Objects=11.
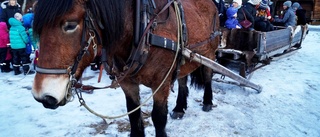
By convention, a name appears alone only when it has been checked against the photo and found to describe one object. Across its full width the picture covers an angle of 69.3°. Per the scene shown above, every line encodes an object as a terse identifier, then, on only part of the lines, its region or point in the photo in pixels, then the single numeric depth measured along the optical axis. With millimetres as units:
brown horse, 1399
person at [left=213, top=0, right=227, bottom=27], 6377
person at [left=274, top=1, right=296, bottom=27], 7789
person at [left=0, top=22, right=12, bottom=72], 5957
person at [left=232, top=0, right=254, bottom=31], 5294
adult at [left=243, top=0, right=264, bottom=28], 5442
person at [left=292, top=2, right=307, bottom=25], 9934
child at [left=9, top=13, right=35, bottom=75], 5797
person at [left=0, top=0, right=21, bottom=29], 6480
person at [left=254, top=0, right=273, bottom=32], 5813
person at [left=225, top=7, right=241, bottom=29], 5734
